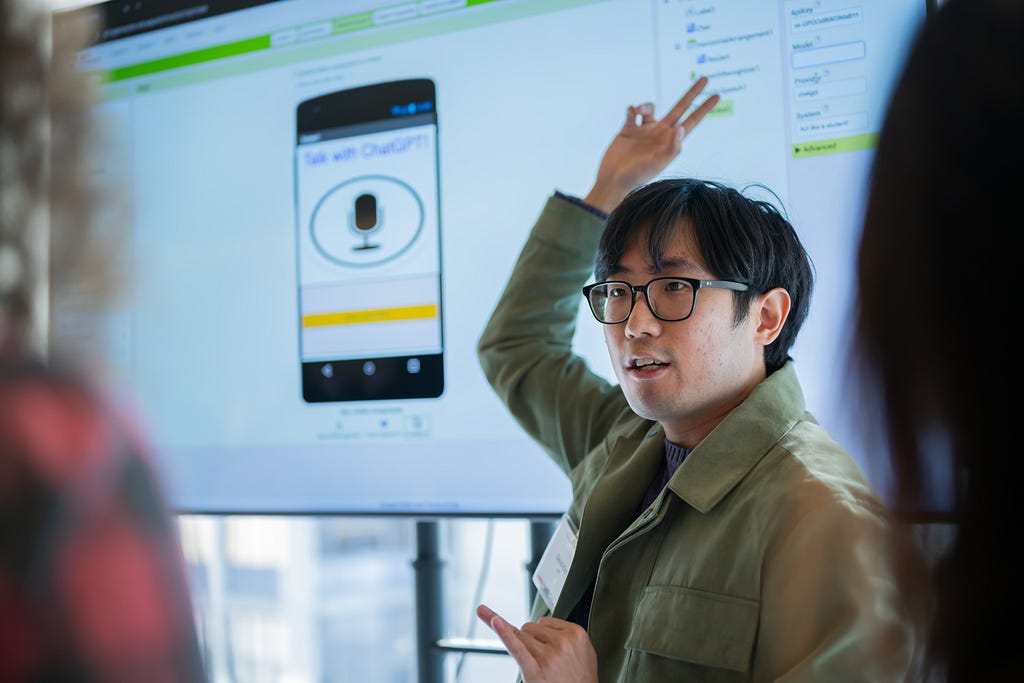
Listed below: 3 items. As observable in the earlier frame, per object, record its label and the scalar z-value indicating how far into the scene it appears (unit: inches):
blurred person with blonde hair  18.6
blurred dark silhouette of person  23.5
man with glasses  47.4
